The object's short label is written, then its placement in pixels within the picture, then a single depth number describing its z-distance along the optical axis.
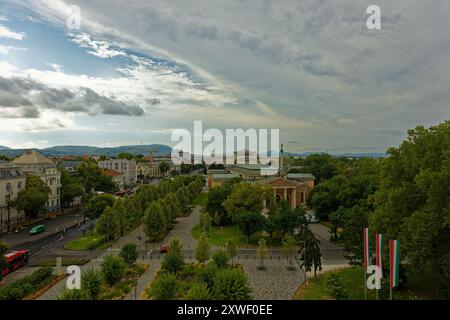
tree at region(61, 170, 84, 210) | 62.69
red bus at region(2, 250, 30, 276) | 28.83
